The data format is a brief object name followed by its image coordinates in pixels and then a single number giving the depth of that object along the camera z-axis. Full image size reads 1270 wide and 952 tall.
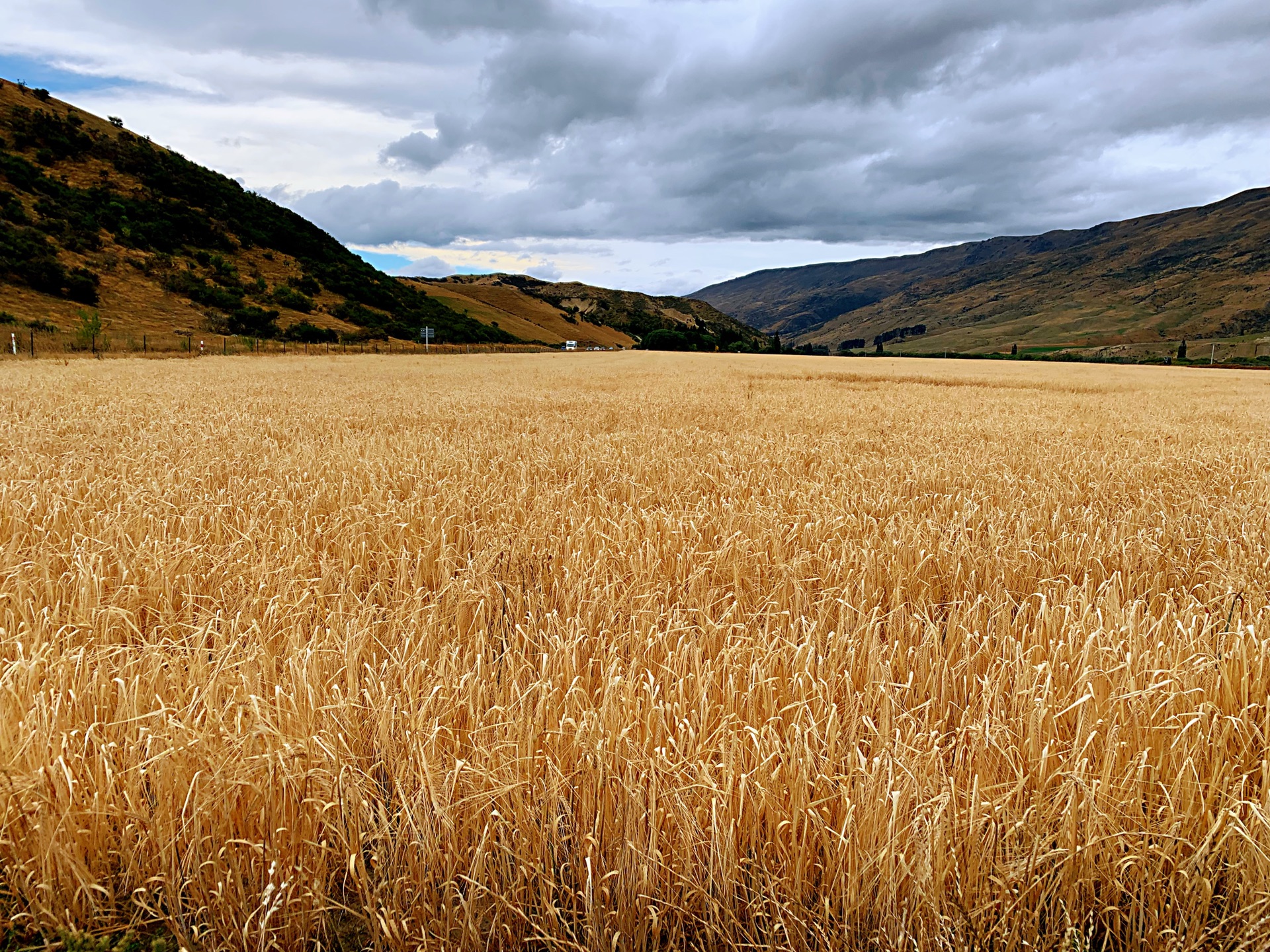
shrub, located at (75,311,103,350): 42.81
